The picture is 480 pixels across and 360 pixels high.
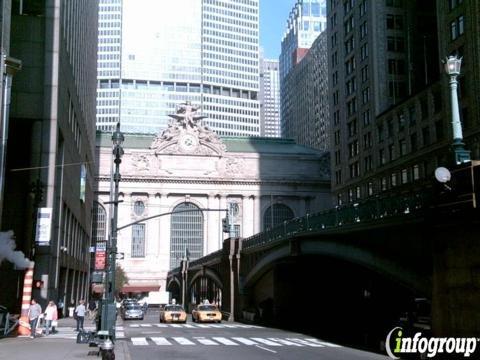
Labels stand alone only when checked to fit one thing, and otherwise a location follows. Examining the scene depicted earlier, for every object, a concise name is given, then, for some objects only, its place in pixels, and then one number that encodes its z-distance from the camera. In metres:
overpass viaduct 19.56
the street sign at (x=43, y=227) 35.16
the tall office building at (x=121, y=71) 193.82
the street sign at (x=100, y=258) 42.81
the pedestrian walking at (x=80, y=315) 31.56
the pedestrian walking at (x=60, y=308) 46.91
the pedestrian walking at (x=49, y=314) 31.33
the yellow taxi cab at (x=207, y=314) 50.56
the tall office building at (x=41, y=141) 38.31
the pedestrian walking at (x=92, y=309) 53.75
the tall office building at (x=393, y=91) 57.09
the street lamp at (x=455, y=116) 17.70
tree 99.19
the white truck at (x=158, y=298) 99.89
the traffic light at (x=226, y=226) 37.67
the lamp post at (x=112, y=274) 23.48
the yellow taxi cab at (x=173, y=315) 50.31
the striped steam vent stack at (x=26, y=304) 30.45
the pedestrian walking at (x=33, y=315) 29.03
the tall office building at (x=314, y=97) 169.62
